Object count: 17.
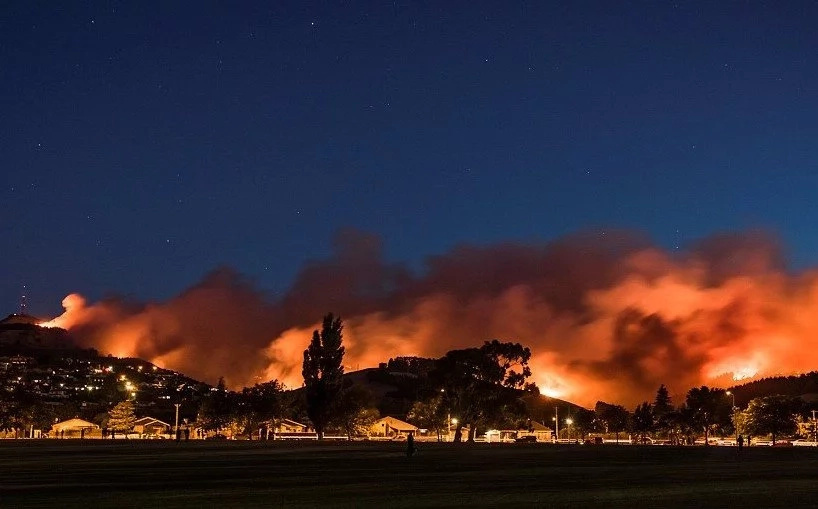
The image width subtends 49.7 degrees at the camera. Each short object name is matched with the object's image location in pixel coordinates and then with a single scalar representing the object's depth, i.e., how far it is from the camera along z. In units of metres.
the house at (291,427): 165.88
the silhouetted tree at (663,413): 159.25
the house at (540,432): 166.12
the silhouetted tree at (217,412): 154.88
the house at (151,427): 165.20
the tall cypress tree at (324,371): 119.62
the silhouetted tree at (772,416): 134.25
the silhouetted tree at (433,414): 110.94
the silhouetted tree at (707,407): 147.88
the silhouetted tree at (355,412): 126.44
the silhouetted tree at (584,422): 186.75
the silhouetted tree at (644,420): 163.50
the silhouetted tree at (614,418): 175.12
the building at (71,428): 163.38
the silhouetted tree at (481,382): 108.19
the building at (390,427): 160.35
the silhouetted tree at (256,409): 151.62
